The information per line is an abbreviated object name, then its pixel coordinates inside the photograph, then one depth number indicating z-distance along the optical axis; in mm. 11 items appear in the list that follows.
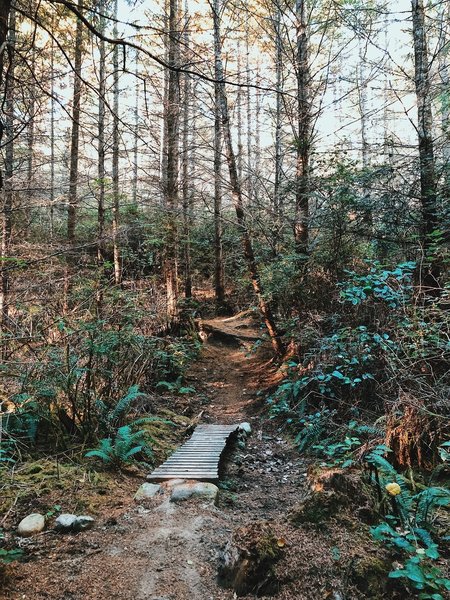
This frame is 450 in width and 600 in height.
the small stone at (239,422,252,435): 6820
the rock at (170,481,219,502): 3941
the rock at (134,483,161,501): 4031
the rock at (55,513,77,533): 3418
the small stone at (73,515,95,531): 3451
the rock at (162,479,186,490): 4216
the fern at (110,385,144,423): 5512
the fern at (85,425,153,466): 4684
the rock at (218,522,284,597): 2467
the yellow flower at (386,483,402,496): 2408
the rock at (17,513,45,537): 3305
